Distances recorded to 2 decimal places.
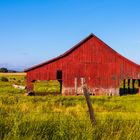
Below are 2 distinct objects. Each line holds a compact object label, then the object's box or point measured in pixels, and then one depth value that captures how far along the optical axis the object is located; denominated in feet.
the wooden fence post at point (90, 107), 31.11
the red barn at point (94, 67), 127.65
